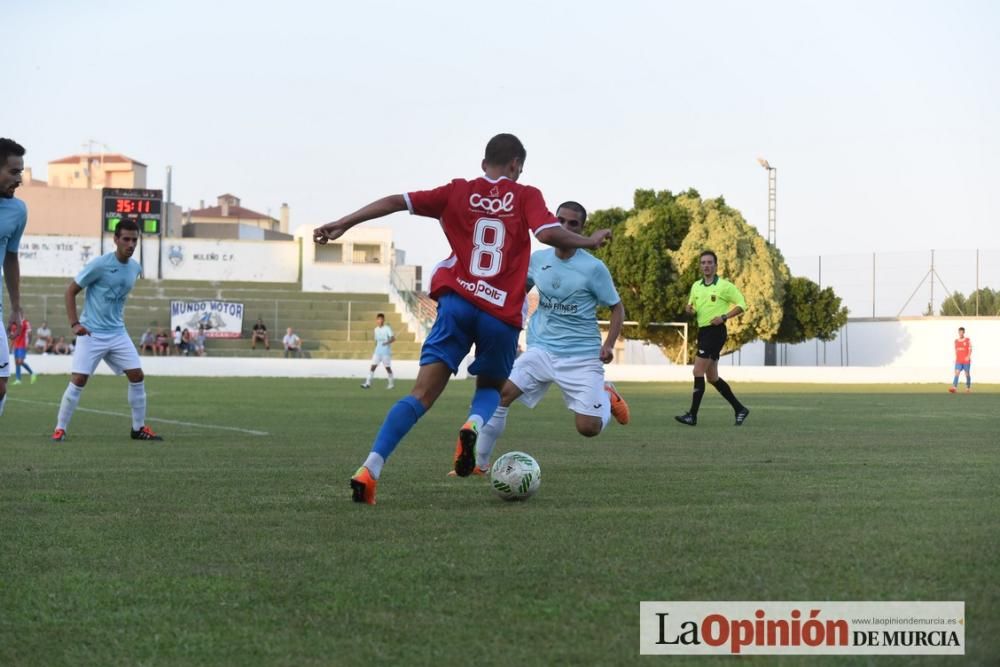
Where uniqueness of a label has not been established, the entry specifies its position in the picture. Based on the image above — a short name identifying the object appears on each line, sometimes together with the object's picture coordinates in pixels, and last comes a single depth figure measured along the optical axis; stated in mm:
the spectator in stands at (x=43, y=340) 45156
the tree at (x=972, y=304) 55375
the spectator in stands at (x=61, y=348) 45188
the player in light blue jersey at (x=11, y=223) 8008
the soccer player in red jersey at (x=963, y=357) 35250
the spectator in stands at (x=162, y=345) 47531
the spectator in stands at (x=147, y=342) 47656
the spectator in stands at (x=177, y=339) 47875
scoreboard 52969
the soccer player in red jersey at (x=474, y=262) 7207
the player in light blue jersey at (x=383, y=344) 33859
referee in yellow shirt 15953
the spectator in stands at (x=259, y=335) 48594
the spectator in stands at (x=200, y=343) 47594
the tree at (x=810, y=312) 57500
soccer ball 7164
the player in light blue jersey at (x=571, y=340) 9844
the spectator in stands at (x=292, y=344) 46909
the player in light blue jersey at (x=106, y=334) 12641
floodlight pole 59584
